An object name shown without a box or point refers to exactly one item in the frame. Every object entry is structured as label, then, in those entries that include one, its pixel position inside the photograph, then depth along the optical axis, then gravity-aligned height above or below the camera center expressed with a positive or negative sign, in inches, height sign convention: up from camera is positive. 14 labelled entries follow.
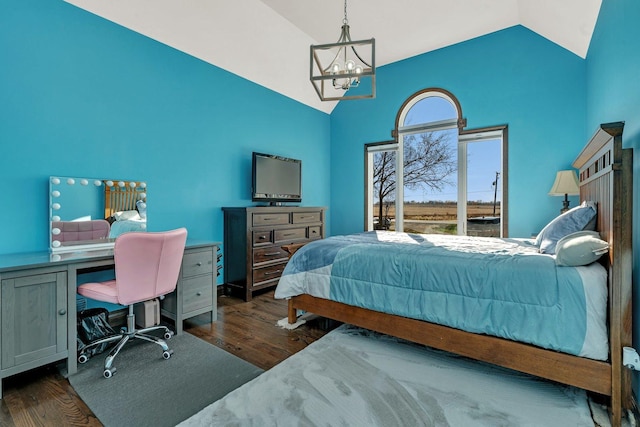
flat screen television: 158.8 +19.1
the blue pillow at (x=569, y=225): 78.4 -3.1
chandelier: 85.4 +43.4
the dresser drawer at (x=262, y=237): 142.7 -12.3
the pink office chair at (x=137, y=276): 80.6 -18.3
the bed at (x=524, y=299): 58.7 -21.2
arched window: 170.2 +24.9
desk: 69.8 -23.8
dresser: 140.4 -16.1
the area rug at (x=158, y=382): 63.6 -42.7
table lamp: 128.6 +12.2
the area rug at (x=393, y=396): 59.4 -41.0
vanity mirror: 97.8 +0.4
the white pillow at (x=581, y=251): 61.9 -7.9
